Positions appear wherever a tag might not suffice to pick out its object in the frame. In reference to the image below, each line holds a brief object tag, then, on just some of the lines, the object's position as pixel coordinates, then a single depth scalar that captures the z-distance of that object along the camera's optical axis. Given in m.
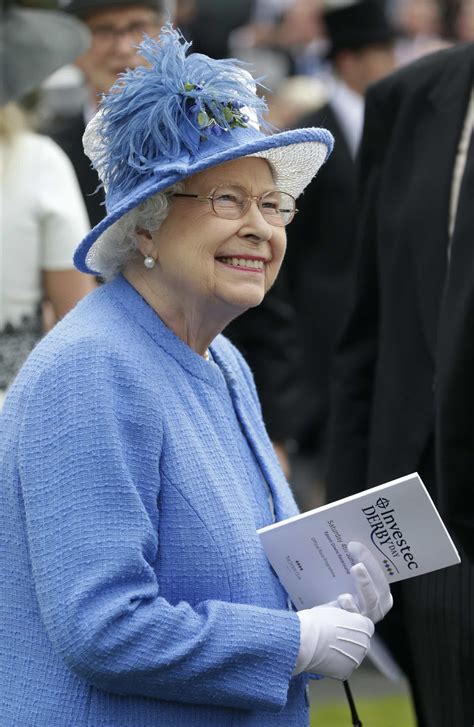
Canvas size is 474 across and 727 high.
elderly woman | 4.70
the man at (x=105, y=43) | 9.23
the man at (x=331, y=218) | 12.92
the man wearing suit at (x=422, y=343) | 6.50
